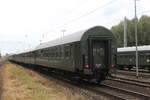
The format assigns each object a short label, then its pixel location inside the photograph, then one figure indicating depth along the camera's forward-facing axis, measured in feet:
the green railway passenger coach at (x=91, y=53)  47.50
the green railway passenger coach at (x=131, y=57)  89.56
